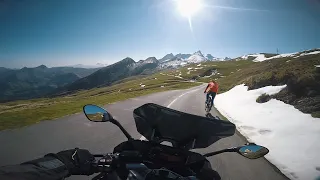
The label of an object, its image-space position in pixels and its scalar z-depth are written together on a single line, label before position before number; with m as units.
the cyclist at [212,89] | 14.71
